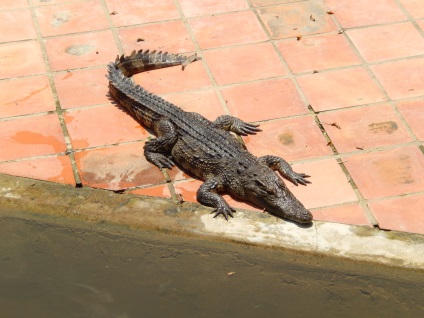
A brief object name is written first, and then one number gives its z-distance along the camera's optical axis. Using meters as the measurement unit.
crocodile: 12.85
